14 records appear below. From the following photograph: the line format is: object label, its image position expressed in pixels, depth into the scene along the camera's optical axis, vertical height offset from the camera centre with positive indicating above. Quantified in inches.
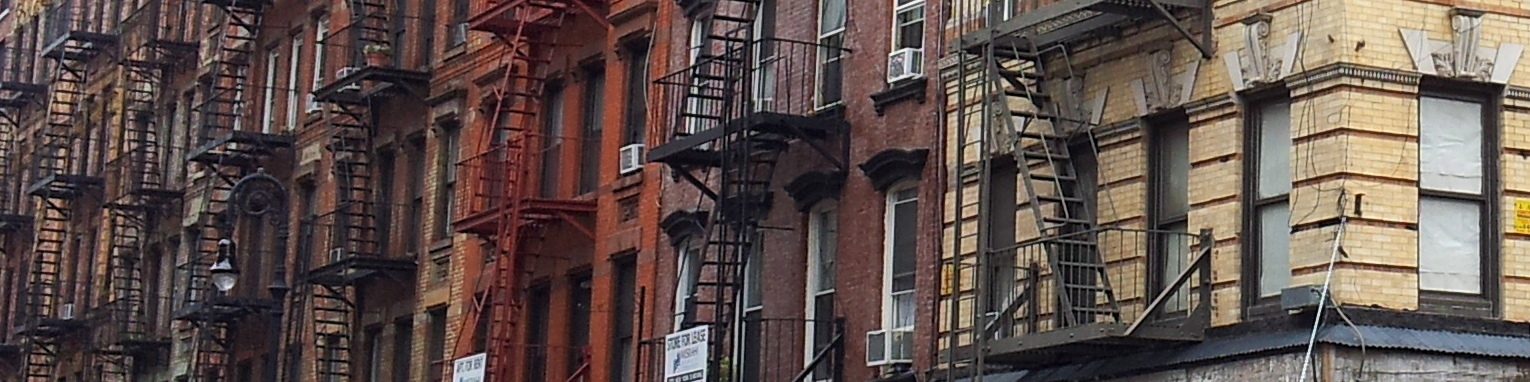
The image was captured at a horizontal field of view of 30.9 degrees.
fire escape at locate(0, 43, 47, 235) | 2181.3 +352.7
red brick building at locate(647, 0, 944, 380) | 1003.3 +150.3
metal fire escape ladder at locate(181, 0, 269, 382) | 1658.5 +237.0
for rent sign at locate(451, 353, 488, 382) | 1269.7 +91.3
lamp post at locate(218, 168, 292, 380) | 1163.1 +150.8
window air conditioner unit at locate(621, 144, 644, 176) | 1214.9 +181.3
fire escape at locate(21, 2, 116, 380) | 2003.0 +266.2
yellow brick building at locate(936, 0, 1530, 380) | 773.3 +122.0
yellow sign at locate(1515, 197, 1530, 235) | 794.8 +114.8
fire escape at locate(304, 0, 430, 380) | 1450.5 +198.4
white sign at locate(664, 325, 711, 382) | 1086.4 +87.4
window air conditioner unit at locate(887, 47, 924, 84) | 999.6 +188.1
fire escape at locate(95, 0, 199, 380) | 1815.9 +240.7
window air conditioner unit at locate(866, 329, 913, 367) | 993.5 +85.4
